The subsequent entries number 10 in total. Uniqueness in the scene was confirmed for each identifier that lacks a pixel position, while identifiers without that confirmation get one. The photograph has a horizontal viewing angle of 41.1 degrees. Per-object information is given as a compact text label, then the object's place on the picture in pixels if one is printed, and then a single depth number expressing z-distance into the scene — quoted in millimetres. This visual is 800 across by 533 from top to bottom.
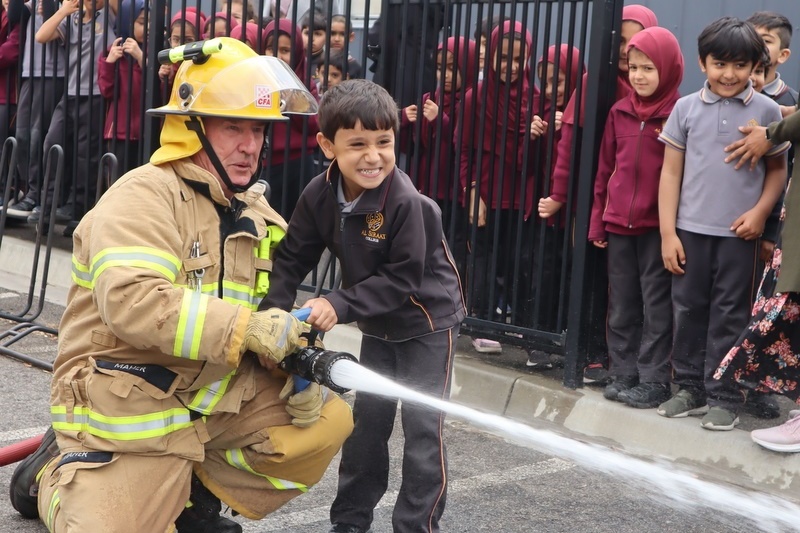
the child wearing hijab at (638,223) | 5379
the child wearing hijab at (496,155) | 6023
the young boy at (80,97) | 8227
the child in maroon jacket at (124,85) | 7902
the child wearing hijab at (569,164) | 5785
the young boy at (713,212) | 5043
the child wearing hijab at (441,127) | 6328
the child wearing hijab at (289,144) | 7000
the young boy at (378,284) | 3549
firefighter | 3131
